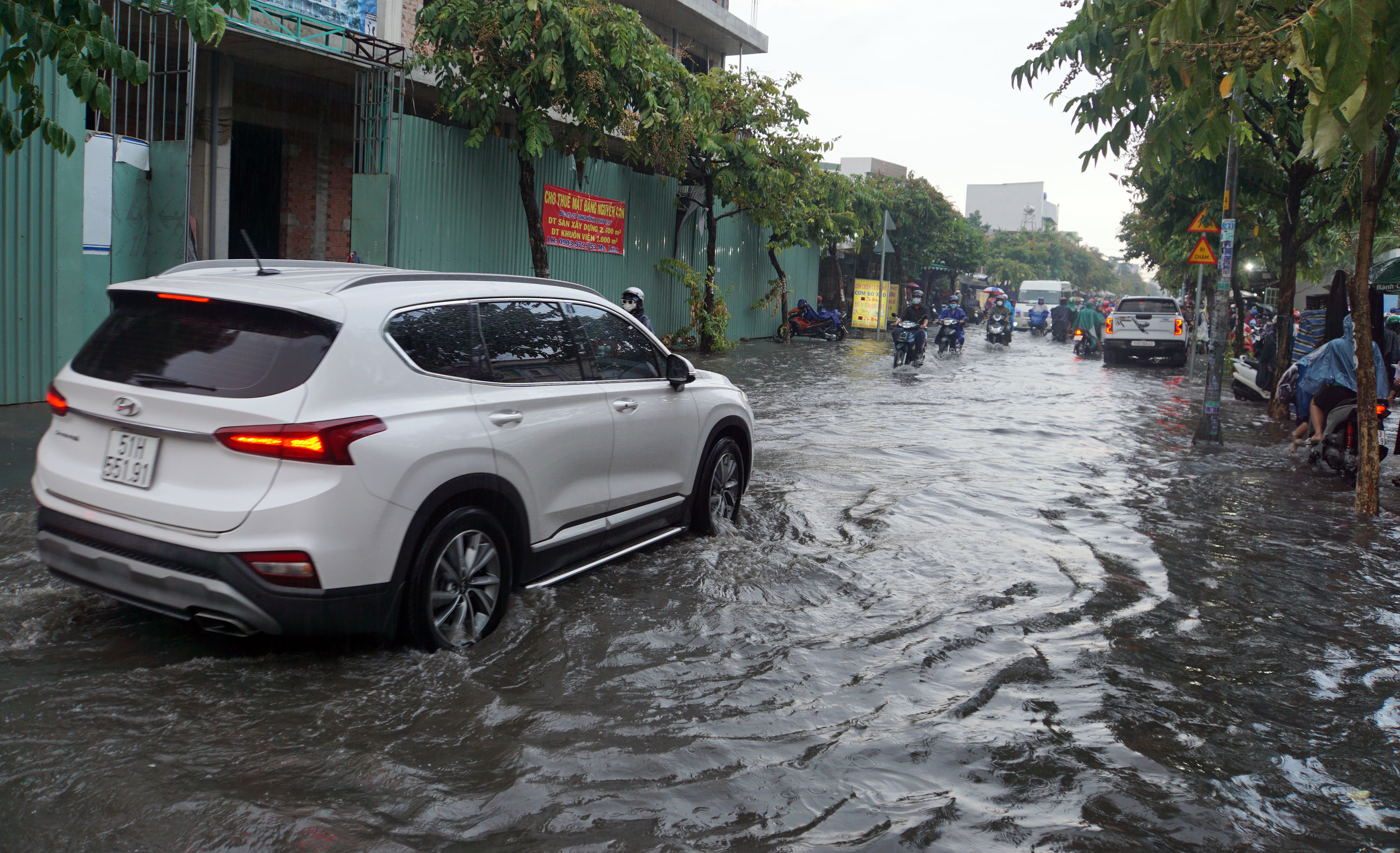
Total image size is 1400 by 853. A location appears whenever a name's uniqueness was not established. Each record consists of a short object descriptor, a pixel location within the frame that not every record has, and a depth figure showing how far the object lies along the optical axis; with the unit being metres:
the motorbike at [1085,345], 30.23
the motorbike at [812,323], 29.25
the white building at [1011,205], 115.62
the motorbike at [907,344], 21.70
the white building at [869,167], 70.19
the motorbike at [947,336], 26.22
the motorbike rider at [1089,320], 30.14
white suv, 3.73
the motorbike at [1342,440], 10.11
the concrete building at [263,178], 9.32
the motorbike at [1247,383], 17.28
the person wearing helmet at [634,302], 10.80
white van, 54.03
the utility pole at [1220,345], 11.93
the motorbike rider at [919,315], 21.80
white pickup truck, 26.73
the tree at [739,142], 21.19
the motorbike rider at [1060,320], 39.19
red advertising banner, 17.38
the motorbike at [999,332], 33.44
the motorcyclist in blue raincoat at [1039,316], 42.78
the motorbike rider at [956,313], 26.23
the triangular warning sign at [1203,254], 17.12
